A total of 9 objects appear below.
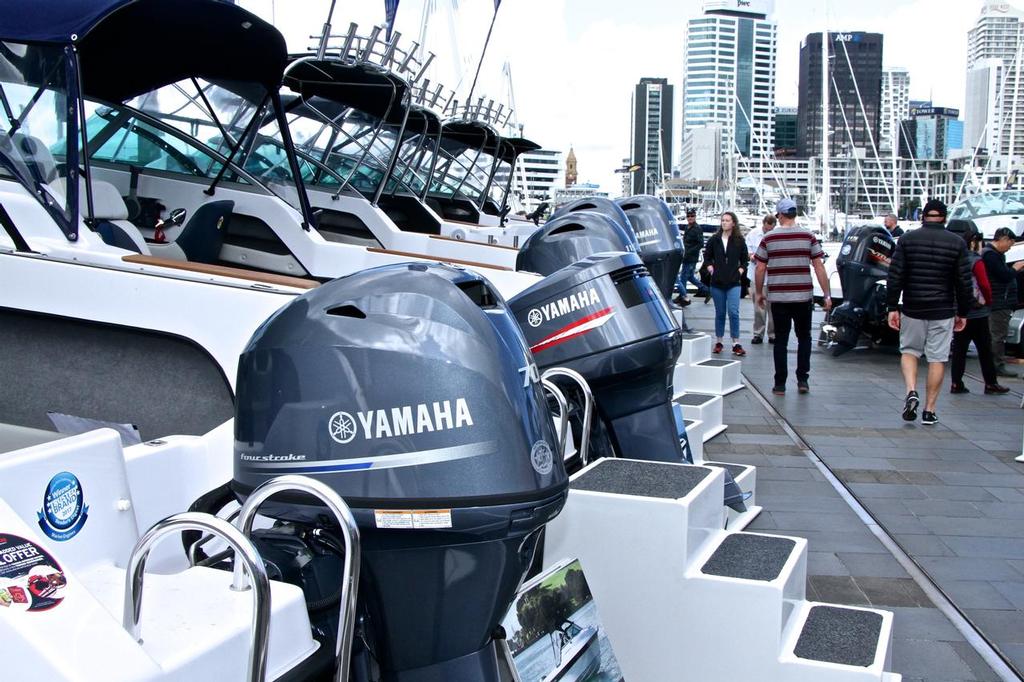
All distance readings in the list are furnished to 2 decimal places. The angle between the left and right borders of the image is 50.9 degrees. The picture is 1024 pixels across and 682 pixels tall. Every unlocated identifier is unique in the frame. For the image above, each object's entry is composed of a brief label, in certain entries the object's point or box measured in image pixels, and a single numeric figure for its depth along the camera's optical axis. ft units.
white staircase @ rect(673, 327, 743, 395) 30.78
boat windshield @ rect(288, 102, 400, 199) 45.37
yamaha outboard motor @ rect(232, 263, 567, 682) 7.51
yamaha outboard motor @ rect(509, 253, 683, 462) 13.26
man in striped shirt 30.86
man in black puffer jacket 27.04
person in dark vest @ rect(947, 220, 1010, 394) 31.48
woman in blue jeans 40.06
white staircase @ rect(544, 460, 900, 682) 10.96
